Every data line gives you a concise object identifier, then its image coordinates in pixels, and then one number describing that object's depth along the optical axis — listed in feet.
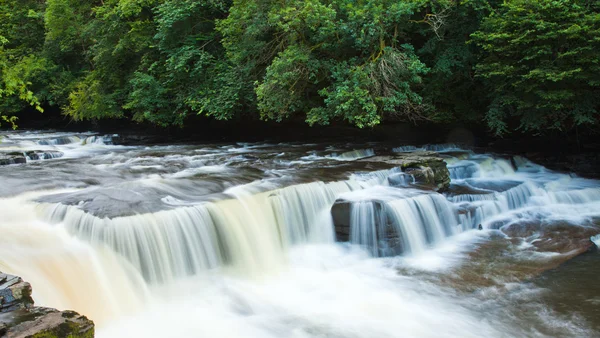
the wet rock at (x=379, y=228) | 28.27
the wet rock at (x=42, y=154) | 43.13
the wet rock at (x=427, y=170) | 35.04
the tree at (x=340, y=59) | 41.16
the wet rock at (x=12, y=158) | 39.86
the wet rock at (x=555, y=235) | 27.22
